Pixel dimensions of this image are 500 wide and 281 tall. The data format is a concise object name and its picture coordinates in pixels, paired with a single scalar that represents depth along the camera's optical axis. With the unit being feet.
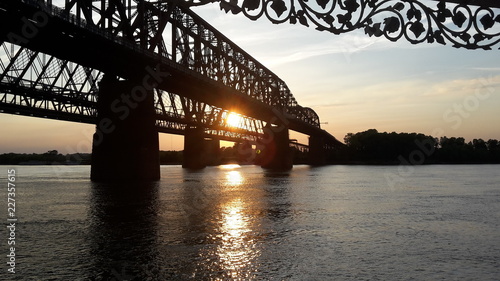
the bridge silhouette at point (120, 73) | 124.44
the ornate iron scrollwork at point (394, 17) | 19.40
